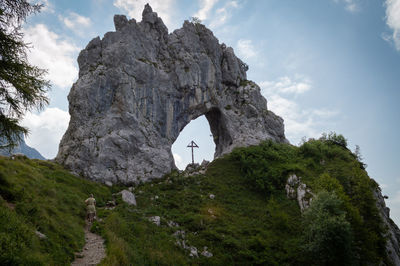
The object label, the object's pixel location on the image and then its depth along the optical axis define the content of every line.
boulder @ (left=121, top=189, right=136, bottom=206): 23.55
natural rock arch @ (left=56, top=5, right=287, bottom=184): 30.89
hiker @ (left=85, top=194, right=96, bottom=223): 16.94
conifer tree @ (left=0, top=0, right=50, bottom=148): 11.56
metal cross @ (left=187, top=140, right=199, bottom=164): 42.53
